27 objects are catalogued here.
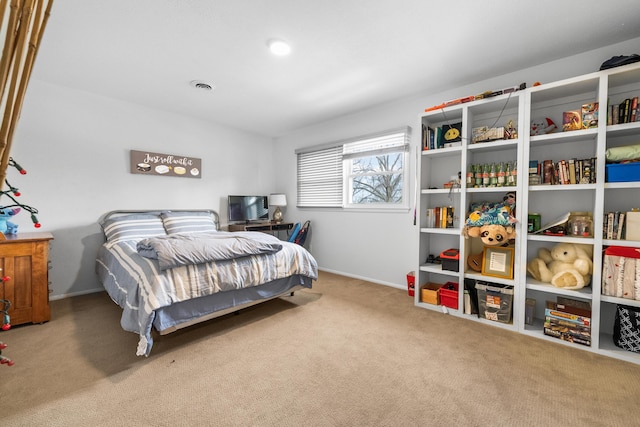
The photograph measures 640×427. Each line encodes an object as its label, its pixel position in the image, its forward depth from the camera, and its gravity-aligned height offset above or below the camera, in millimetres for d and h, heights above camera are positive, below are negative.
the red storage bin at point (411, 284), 3154 -840
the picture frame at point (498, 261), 2482 -458
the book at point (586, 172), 2164 +306
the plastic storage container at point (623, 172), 1947 +286
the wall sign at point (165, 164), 3570 +558
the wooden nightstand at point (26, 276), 2301 -614
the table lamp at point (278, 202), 4742 +91
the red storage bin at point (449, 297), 2729 -853
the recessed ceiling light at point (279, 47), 2230 +1308
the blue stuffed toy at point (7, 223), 2531 -176
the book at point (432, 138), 2906 +741
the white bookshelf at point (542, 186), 2053 +219
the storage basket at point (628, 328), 1949 -818
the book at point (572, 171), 2225 +317
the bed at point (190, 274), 1918 -544
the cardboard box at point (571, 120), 2213 +724
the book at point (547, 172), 2336 +327
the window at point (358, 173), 3566 +516
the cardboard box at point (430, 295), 2846 -872
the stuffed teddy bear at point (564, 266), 2176 -442
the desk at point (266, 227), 4191 -301
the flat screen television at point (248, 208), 4367 -17
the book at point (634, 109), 1999 +735
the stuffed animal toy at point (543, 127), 2408 +728
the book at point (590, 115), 2120 +733
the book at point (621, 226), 2020 -99
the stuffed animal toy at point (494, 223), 2393 -110
